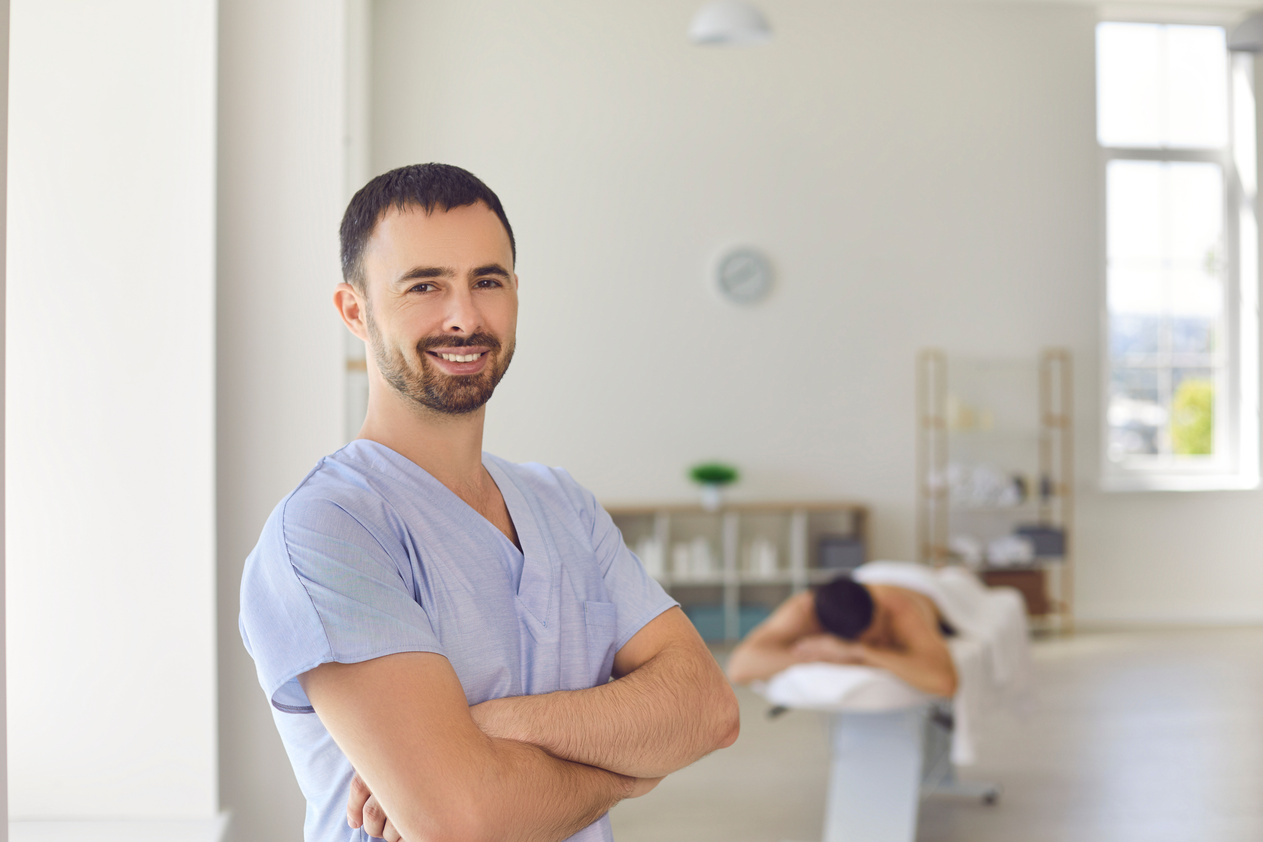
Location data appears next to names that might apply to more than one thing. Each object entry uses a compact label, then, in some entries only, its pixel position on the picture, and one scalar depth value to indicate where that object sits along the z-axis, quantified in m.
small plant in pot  5.34
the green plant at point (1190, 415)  6.04
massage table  2.71
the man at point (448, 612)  0.86
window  5.97
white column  1.45
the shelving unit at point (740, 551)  5.31
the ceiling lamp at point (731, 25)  3.96
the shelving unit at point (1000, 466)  5.54
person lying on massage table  2.77
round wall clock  5.57
